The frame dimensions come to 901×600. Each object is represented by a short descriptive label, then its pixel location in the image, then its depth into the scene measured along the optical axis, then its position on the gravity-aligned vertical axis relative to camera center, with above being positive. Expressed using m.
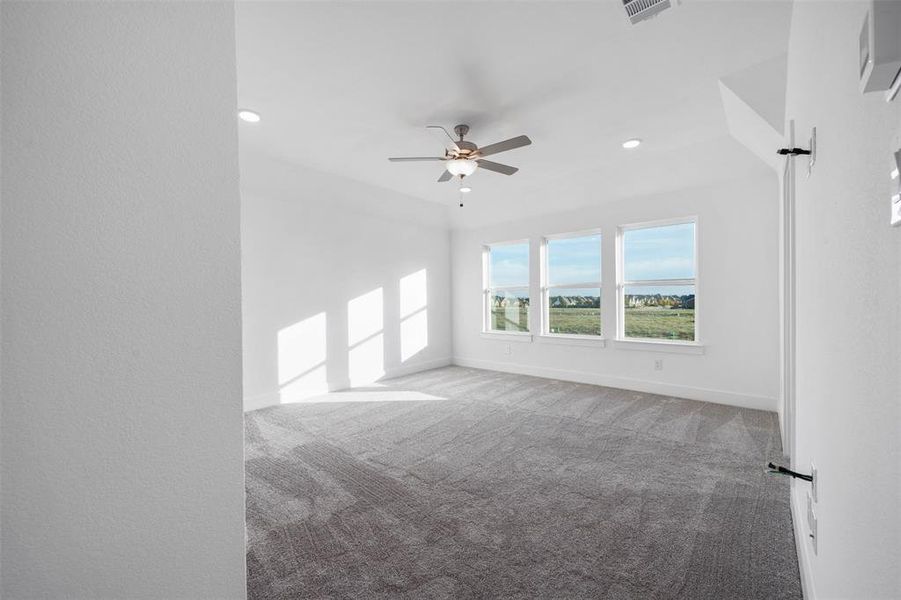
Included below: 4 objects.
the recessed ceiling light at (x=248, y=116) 3.23 +1.54
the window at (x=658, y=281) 4.61 +0.13
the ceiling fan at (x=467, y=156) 3.17 +1.19
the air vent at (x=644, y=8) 2.03 +1.50
